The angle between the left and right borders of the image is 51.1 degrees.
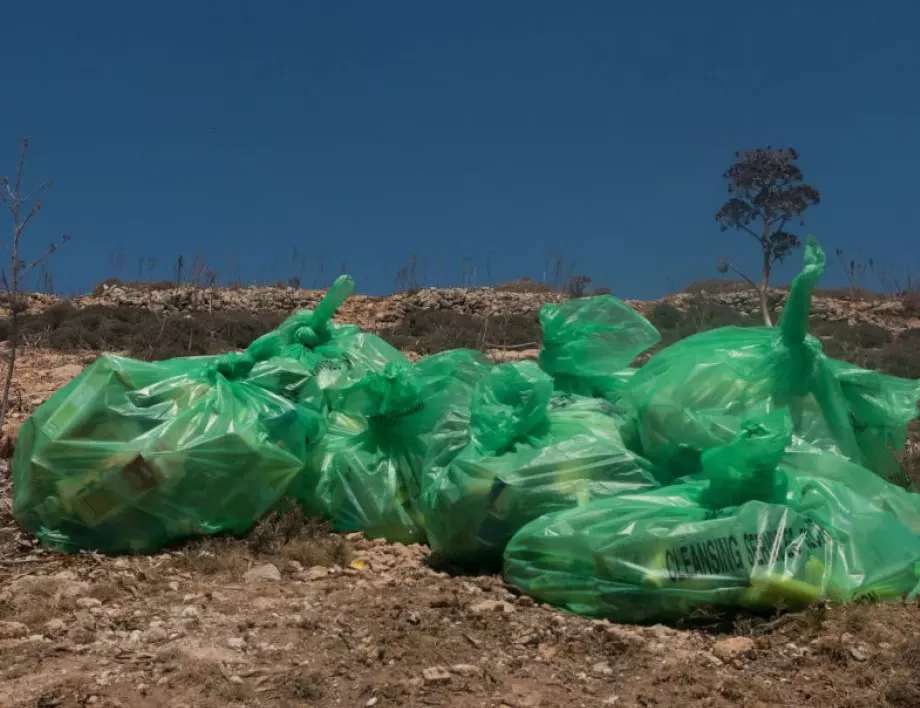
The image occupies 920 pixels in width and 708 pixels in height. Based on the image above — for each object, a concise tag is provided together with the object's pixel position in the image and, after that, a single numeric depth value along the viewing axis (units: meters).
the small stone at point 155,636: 2.49
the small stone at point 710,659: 2.24
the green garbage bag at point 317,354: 3.79
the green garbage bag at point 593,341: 3.66
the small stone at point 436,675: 2.21
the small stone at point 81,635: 2.49
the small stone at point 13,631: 2.54
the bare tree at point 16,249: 4.80
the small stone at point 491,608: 2.62
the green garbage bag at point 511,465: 2.91
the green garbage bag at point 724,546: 2.44
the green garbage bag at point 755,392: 2.99
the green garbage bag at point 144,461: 3.22
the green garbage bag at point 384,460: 3.55
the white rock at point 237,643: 2.43
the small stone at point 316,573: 3.10
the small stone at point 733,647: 2.27
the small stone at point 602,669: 2.26
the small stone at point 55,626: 2.55
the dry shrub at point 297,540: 3.26
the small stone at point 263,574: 3.04
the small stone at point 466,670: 2.26
